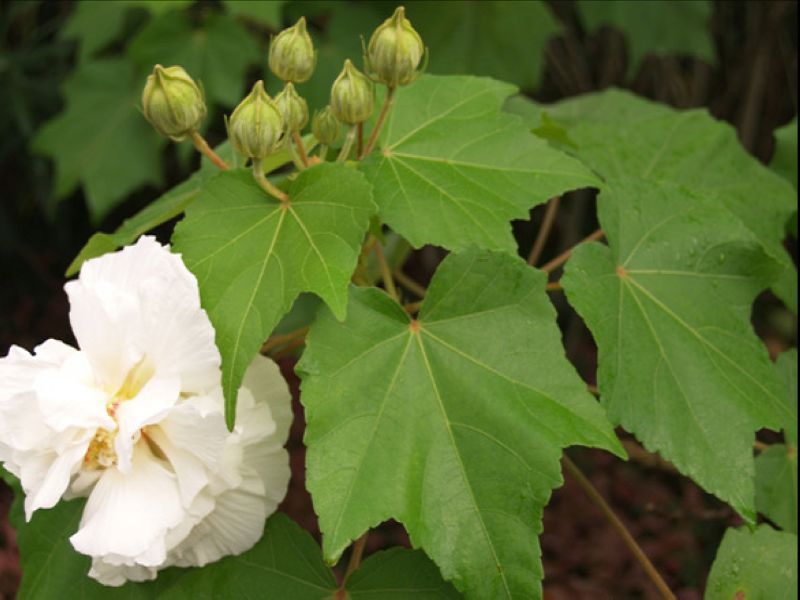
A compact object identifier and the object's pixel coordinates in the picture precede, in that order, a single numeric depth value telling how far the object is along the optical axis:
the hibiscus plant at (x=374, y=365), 0.46
